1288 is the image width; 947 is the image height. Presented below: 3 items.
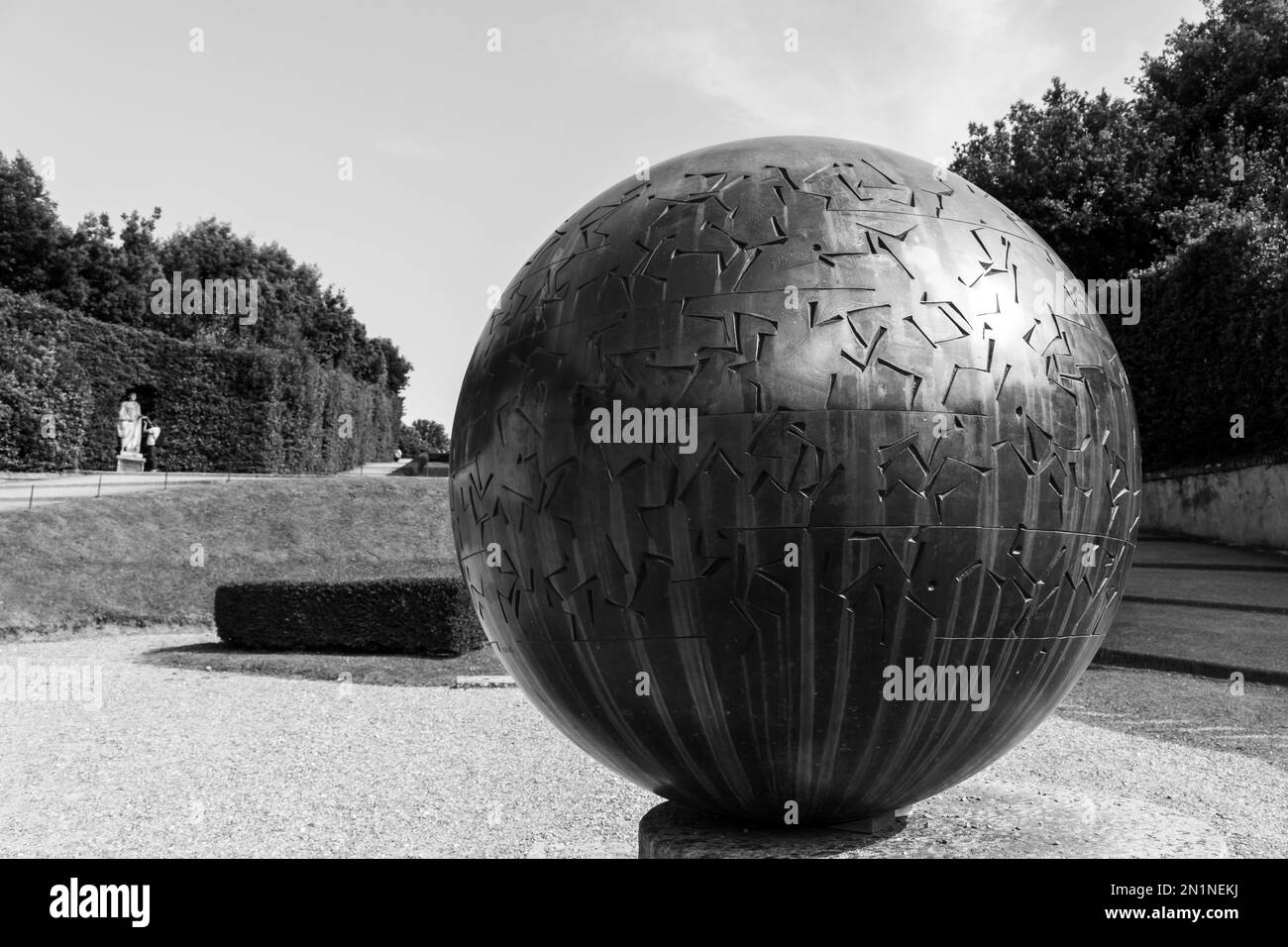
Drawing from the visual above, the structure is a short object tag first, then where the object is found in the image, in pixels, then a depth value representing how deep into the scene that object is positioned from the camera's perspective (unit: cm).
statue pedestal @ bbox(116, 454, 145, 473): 3259
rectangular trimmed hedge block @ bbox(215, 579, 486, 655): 1491
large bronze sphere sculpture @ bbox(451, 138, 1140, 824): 365
